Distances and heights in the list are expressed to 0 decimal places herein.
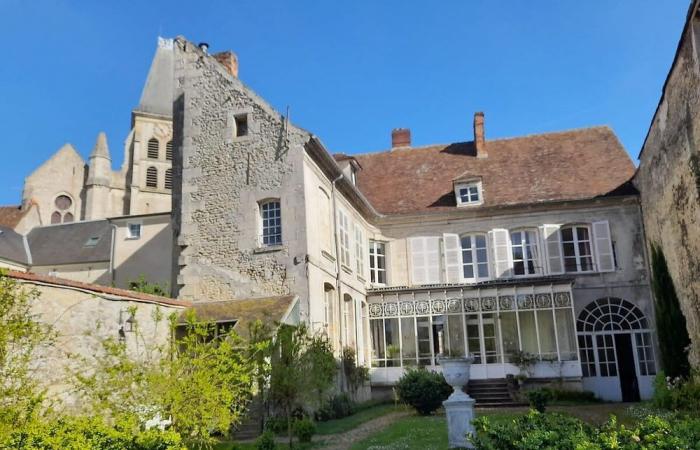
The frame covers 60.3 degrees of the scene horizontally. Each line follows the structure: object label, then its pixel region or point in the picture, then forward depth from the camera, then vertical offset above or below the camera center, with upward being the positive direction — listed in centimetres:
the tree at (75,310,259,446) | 765 -33
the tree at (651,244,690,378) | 1519 +46
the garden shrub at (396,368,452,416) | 1423 -89
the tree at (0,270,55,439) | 657 +12
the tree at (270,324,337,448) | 998 -19
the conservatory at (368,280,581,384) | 1814 +76
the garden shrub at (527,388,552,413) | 1220 -102
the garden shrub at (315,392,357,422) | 1370 -120
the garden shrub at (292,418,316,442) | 1057 -124
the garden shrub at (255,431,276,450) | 876 -120
